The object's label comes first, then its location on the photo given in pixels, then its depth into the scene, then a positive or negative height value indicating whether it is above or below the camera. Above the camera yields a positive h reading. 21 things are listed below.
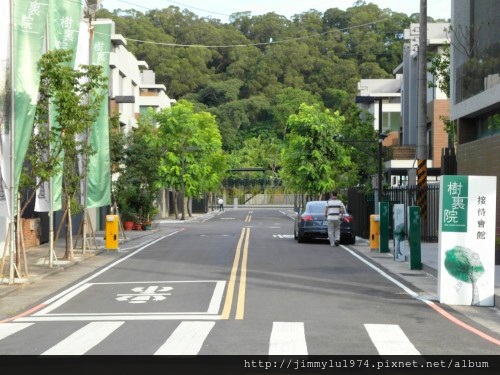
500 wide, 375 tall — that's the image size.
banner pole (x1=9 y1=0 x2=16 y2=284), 20.48 +0.59
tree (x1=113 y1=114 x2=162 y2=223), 46.66 +1.10
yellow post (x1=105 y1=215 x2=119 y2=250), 31.27 -1.10
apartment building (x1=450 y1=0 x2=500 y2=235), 30.22 +3.93
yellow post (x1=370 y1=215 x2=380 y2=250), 31.28 -1.05
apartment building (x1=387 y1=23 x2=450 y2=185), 56.09 +5.74
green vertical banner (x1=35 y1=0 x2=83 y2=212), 26.61 +4.71
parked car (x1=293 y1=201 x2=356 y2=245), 34.84 -0.95
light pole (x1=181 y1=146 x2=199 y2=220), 72.81 +2.74
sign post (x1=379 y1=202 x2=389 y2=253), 29.92 -0.82
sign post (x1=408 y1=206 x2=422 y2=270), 23.19 -0.92
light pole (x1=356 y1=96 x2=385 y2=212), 36.09 +1.87
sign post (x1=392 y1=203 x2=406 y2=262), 26.30 -0.86
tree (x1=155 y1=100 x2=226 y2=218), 75.81 +3.99
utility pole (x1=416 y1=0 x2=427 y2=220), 27.97 +2.92
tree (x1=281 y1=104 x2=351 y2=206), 66.50 +3.45
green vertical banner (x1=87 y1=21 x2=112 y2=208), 32.12 +1.88
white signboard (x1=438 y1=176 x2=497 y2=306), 16.84 -0.82
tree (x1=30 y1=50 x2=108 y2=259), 23.42 +2.15
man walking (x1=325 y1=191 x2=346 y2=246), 32.91 -0.53
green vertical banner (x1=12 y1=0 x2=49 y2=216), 20.95 +2.96
